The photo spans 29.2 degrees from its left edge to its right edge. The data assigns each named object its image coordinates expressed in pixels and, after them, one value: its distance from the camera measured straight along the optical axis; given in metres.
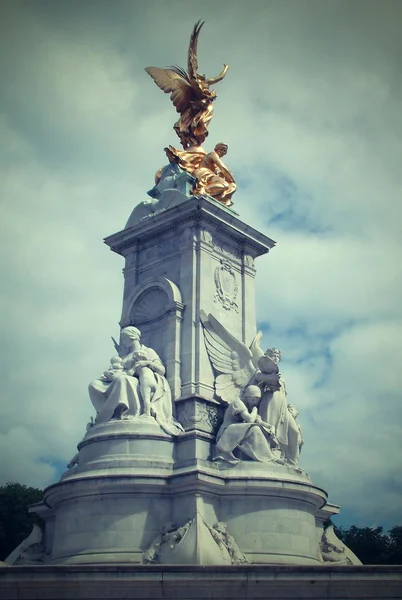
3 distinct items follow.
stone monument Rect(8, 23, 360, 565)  19.92
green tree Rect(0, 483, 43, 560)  41.56
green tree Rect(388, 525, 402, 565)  42.47
